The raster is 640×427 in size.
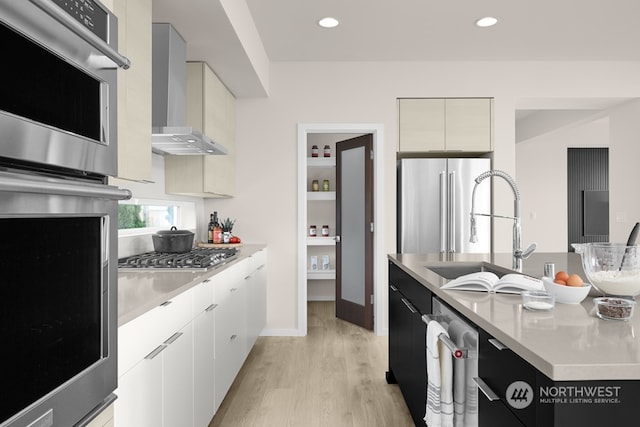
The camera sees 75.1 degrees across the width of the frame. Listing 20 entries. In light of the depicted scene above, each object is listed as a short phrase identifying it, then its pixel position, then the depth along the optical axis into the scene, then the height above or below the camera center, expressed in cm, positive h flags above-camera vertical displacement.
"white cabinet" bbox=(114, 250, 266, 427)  129 -58
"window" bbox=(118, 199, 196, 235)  259 -1
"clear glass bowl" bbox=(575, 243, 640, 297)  122 -16
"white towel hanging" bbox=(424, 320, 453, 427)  148 -61
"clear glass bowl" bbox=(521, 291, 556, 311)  120 -25
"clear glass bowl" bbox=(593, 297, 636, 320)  107 -24
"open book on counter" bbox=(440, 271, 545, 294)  143 -24
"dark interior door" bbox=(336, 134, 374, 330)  425 -17
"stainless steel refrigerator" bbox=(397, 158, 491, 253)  402 +10
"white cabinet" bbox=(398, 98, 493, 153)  411 +88
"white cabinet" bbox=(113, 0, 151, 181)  171 +53
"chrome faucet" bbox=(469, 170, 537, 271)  198 -9
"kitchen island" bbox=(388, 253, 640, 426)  80 -30
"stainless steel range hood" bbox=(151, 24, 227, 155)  226 +68
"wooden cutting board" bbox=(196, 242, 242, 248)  355 -27
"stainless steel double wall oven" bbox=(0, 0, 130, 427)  67 +1
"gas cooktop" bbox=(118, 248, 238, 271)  212 -25
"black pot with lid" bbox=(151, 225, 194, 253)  266 -17
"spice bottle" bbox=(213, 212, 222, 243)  374 -18
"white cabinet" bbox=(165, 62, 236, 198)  304 +64
